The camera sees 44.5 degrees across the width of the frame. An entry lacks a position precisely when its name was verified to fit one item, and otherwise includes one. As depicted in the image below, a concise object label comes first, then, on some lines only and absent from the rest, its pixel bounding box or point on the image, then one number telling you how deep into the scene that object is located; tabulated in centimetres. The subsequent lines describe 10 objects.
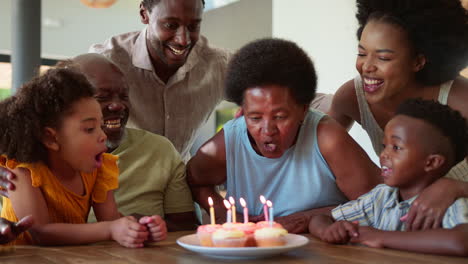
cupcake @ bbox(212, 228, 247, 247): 137
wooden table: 139
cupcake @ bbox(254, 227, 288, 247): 139
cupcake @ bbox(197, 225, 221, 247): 144
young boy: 173
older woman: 193
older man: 216
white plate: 133
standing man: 273
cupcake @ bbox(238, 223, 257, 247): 142
